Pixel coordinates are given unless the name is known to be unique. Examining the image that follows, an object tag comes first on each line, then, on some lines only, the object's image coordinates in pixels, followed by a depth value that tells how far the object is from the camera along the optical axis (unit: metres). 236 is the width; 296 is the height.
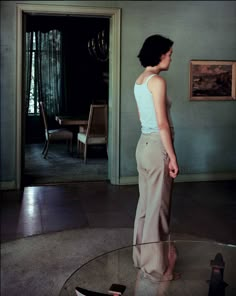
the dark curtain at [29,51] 3.89
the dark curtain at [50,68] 4.42
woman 1.31
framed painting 2.50
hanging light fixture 4.10
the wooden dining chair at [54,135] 3.57
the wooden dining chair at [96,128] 3.36
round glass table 1.19
